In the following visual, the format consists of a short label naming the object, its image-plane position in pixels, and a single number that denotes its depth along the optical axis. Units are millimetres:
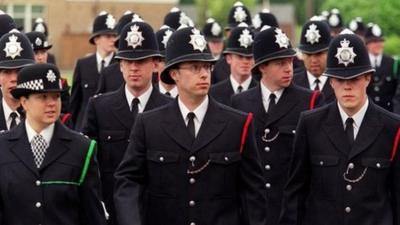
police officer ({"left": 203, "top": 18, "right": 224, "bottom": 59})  19156
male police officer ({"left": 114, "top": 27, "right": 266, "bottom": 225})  8773
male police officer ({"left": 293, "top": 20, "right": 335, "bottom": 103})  12836
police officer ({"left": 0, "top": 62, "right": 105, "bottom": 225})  8469
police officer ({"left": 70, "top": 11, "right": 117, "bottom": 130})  15031
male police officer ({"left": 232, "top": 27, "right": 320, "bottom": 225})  11039
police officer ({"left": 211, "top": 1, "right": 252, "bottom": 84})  18573
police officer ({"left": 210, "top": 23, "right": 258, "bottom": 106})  13234
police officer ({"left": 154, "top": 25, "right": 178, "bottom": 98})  12504
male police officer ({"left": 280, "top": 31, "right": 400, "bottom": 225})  8891
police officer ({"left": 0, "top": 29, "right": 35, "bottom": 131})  10391
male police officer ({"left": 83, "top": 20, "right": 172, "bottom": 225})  11086
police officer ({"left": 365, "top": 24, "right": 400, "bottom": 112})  19391
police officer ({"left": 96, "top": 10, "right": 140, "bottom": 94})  13358
